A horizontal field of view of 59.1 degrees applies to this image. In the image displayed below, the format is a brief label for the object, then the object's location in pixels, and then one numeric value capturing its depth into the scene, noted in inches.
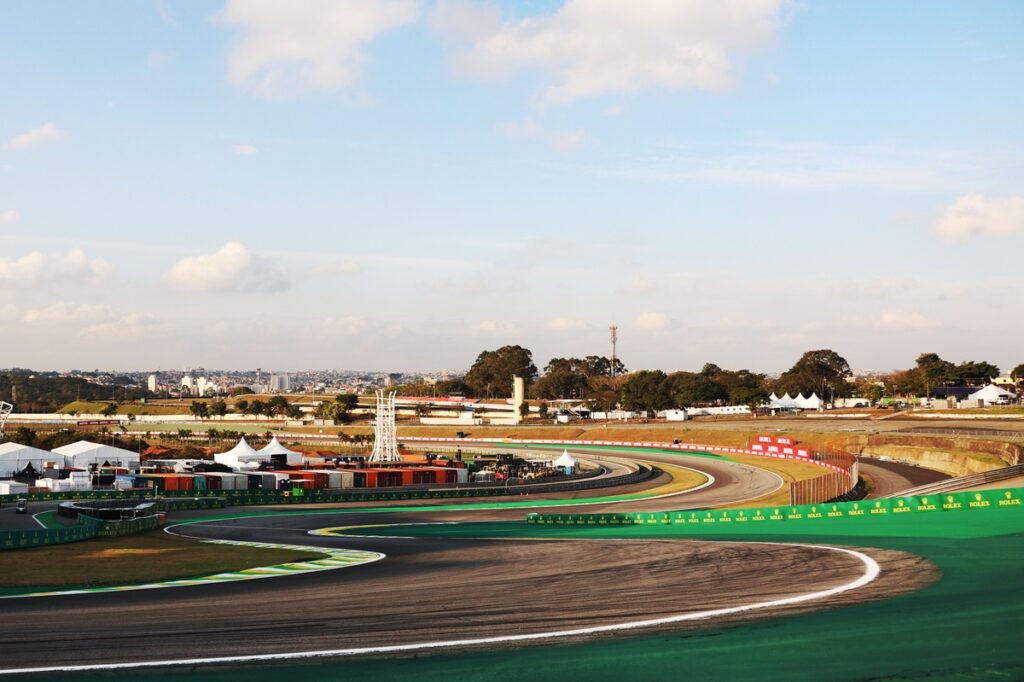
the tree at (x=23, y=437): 4901.6
